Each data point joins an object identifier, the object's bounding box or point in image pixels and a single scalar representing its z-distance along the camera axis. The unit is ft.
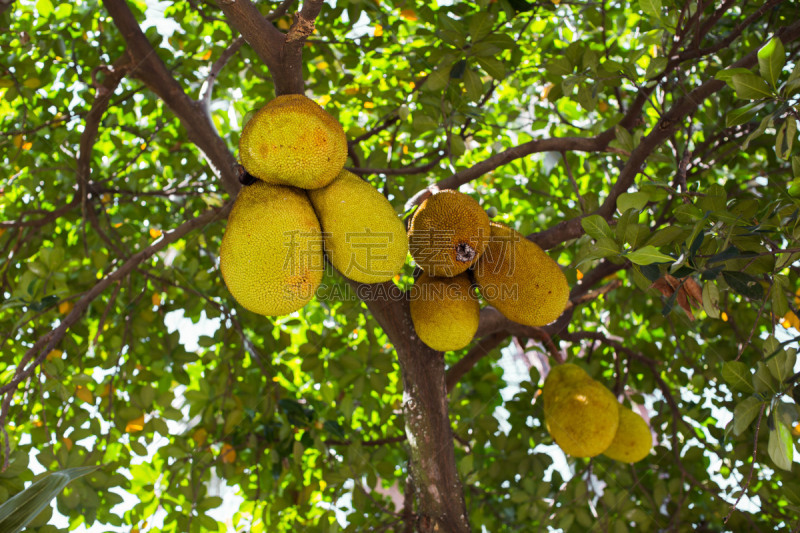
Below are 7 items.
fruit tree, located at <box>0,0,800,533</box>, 4.07
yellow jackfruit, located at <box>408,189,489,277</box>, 4.79
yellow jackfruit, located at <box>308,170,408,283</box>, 4.00
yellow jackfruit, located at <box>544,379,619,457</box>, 6.17
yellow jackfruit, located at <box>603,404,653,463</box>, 6.55
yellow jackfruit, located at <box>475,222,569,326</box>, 4.94
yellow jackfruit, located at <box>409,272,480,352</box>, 4.94
